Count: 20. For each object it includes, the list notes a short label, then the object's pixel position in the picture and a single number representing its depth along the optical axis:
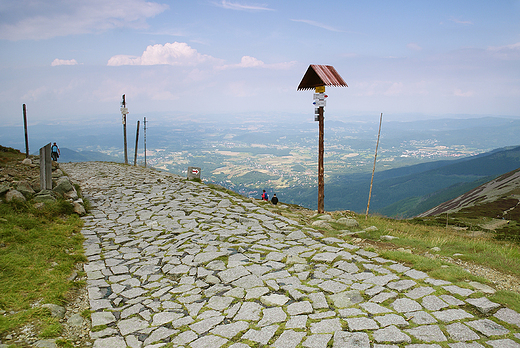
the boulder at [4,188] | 9.15
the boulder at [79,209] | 10.53
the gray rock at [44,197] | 9.63
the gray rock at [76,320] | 4.55
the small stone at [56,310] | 4.64
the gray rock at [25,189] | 9.73
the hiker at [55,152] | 25.13
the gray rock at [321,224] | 9.77
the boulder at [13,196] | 8.98
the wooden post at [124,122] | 30.59
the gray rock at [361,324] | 4.02
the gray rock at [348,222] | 10.26
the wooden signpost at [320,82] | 10.82
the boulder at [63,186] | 11.16
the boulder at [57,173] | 13.74
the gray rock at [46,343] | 3.81
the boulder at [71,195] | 11.23
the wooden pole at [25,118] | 22.05
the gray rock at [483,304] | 4.27
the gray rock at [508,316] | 3.98
